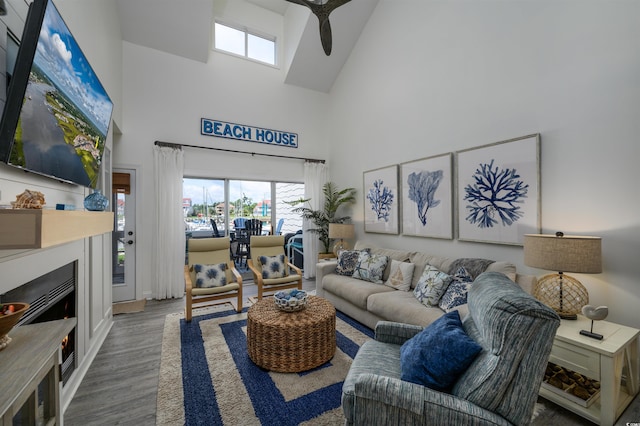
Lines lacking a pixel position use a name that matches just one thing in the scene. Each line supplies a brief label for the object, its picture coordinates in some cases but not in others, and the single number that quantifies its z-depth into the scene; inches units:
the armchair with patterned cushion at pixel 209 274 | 130.6
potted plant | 199.3
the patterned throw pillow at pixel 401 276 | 124.6
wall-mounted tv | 48.1
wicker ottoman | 87.2
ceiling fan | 98.7
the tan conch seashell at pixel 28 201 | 47.2
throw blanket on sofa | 105.3
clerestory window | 190.7
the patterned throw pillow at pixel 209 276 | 137.3
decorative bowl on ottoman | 97.5
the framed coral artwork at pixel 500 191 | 101.7
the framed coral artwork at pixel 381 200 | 160.7
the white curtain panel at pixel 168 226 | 162.9
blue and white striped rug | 69.1
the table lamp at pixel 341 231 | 181.0
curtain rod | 164.2
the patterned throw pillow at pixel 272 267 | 157.8
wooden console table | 35.3
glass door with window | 157.6
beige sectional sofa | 96.5
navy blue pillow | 49.5
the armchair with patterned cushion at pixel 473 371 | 42.8
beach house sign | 180.9
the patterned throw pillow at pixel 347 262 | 148.5
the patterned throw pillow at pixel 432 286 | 102.1
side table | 63.9
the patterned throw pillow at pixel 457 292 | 94.4
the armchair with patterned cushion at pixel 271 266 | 151.3
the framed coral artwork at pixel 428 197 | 130.6
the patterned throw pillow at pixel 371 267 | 136.0
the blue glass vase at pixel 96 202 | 82.4
